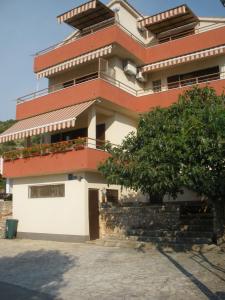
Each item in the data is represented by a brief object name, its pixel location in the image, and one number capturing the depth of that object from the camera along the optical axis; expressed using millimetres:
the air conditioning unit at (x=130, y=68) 25030
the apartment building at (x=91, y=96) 21578
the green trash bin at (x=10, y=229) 23641
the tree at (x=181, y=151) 12977
